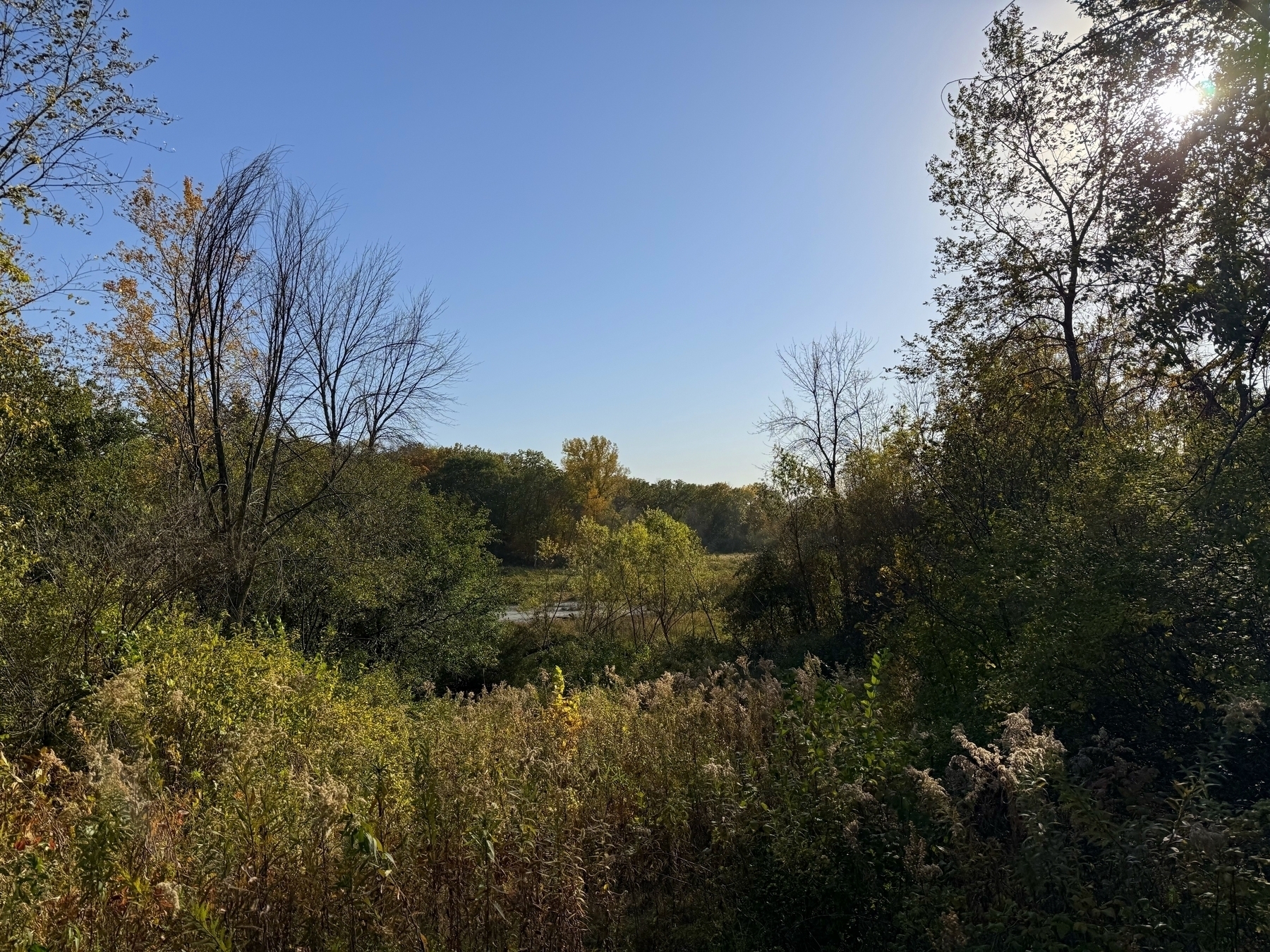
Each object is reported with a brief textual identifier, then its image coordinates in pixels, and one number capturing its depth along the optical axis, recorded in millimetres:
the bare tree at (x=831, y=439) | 18047
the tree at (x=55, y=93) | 6609
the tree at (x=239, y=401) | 9156
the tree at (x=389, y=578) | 12195
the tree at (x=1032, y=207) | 9953
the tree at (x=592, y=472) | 40469
